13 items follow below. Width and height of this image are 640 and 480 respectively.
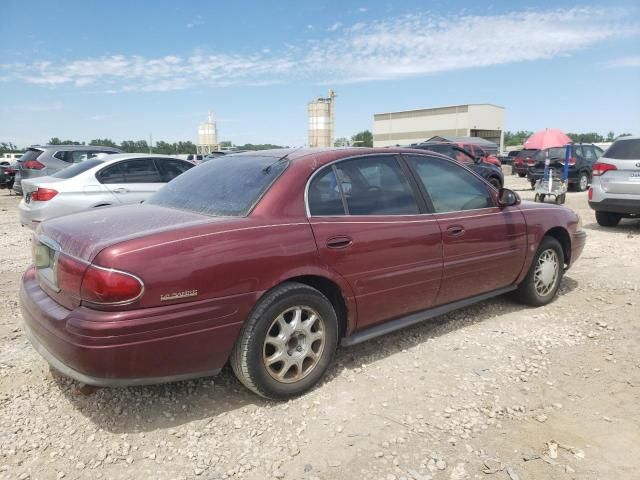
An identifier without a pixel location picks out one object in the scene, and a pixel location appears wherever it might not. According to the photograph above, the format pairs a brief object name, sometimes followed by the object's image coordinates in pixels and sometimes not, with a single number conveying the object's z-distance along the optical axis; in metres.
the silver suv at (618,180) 8.03
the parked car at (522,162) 23.16
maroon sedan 2.43
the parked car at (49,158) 13.25
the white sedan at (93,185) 7.20
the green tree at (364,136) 98.03
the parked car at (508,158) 35.71
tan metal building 66.12
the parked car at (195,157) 29.72
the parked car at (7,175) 17.44
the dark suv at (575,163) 16.02
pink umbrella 13.47
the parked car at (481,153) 17.06
